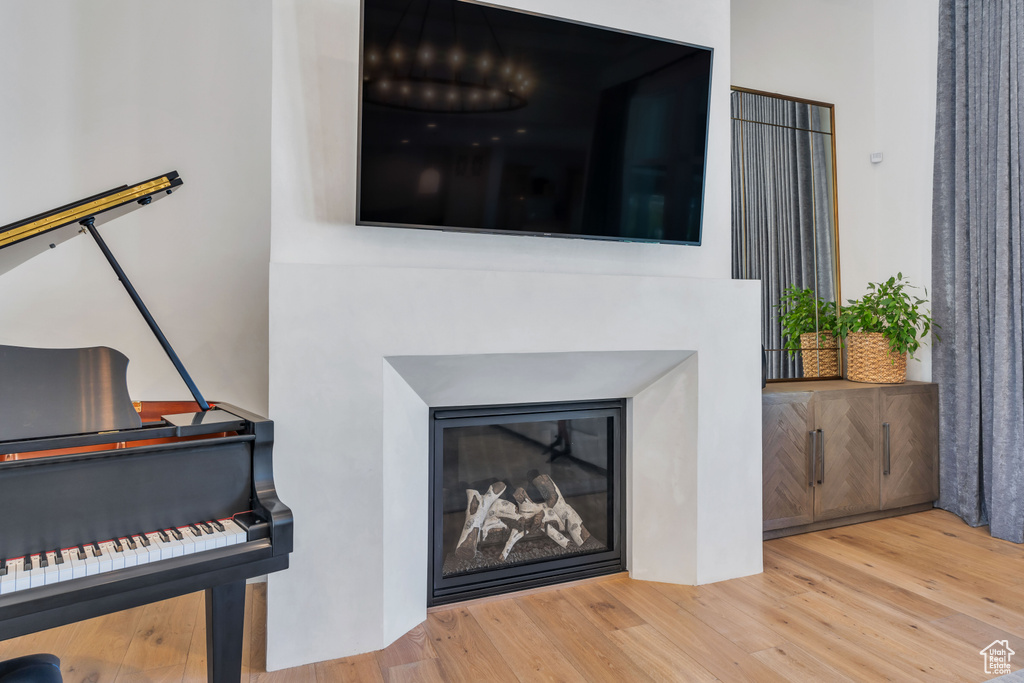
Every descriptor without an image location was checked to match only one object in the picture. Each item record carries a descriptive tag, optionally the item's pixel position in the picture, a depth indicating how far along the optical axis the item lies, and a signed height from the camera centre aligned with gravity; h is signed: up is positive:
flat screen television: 1.91 +0.78
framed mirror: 3.34 +0.76
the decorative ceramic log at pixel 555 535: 2.44 -0.82
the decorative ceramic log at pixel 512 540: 2.35 -0.82
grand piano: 1.23 -0.37
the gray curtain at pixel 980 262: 2.81 +0.42
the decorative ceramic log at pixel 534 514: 2.40 -0.73
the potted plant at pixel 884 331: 3.16 +0.06
